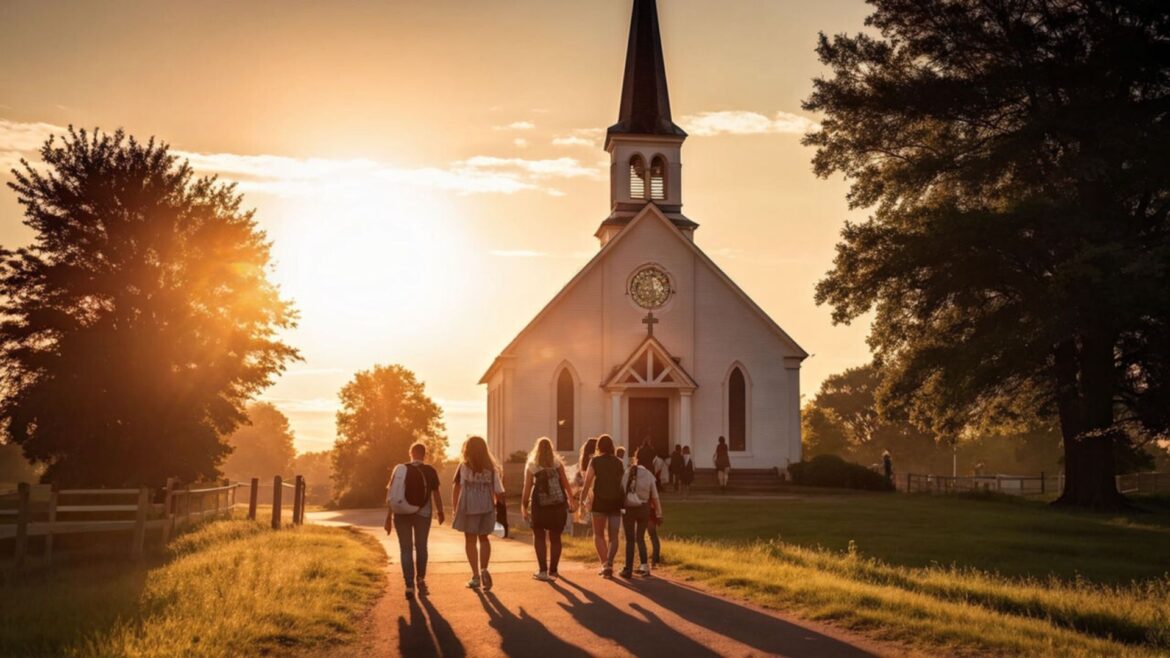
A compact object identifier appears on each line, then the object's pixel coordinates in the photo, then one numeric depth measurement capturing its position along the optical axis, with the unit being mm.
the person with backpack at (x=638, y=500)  15734
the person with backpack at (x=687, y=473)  36750
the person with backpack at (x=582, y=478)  16219
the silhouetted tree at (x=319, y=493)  115550
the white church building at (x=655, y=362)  42906
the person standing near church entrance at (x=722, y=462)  37684
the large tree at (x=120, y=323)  33031
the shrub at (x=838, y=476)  40719
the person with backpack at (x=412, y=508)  13883
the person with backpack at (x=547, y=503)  15000
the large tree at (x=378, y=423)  67812
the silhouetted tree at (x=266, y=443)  137875
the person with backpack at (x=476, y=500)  14219
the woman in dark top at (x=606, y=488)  15750
